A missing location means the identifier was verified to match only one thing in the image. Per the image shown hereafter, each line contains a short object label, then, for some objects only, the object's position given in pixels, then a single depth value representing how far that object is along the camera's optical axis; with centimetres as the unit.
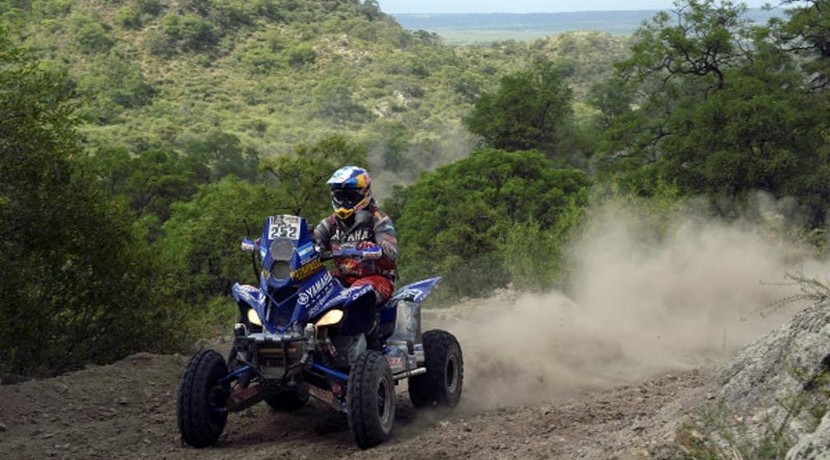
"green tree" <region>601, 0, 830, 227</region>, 3838
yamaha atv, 989
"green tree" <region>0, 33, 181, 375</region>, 1595
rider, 1111
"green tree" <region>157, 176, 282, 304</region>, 3797
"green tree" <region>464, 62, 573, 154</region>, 6047
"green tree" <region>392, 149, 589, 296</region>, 4447
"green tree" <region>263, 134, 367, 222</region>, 4203
